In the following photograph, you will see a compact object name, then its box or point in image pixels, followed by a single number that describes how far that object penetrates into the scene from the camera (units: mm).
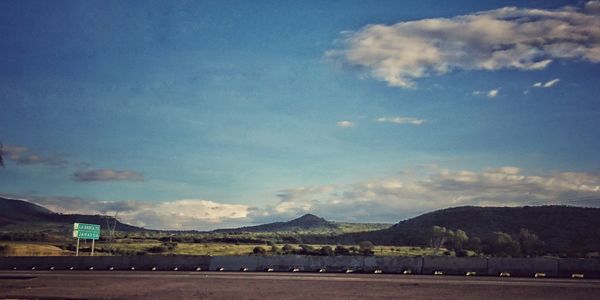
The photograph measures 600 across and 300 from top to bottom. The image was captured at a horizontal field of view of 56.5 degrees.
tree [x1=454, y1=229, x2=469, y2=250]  74175
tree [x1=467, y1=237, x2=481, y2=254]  72500
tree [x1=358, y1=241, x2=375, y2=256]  59434
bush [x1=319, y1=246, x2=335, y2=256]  52475
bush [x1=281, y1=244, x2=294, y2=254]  61775
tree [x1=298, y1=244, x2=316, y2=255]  59362
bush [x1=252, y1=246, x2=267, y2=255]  59122
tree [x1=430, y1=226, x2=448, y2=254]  79612
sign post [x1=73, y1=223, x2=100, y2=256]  39156
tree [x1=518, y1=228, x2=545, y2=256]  69188
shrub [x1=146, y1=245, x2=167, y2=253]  61850
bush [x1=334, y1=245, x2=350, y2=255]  56478
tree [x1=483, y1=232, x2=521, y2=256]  65625
